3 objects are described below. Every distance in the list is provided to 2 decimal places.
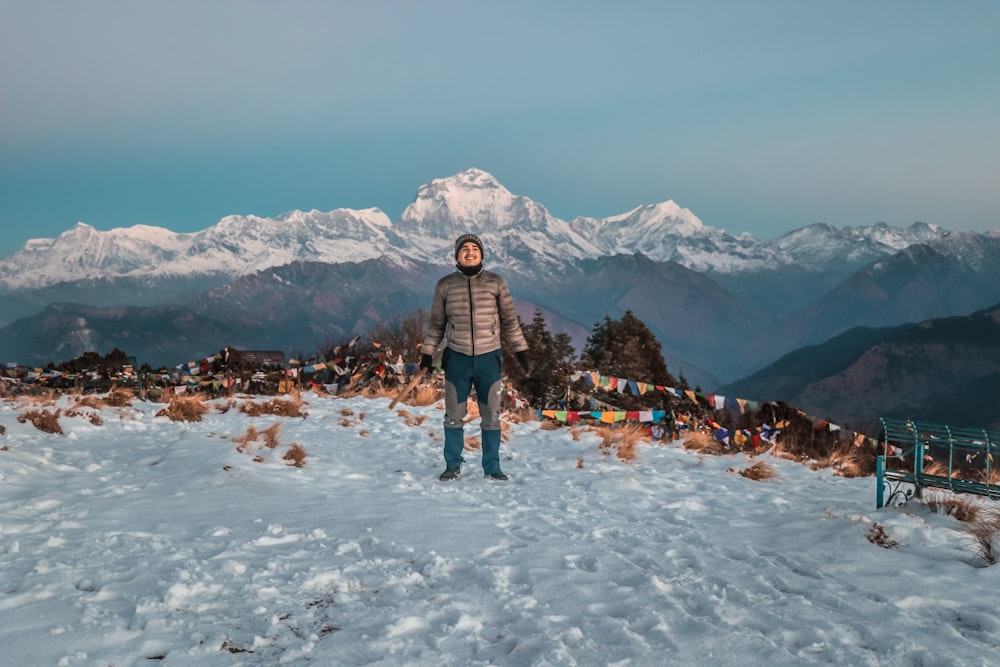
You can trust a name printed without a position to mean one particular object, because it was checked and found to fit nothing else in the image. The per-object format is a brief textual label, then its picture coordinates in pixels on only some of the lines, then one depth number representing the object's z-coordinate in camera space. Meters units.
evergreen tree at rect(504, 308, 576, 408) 41.25
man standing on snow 7.50
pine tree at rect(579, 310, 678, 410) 42.62
